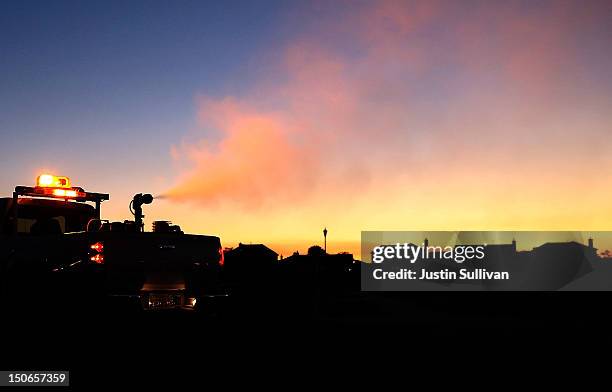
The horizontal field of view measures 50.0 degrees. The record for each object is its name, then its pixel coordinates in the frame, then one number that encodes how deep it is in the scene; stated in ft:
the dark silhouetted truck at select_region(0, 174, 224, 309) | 24.49
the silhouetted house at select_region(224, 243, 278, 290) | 135.23
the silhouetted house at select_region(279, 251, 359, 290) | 155.56
